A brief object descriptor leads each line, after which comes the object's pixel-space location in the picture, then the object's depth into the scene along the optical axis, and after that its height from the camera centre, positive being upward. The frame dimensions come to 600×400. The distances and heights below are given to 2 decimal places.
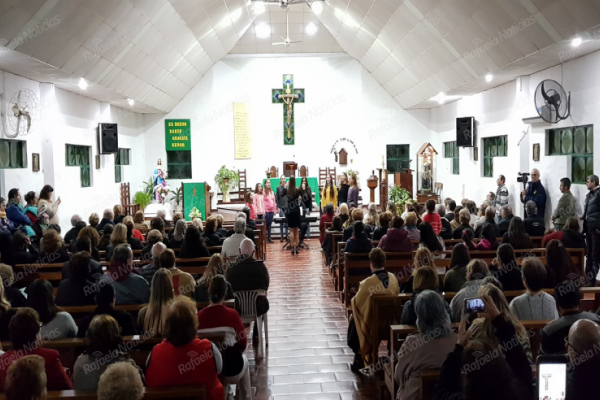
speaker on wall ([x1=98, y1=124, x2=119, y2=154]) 14.51 +1.25
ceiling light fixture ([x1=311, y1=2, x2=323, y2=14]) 15.58 +4.85
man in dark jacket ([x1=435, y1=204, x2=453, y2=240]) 8.19 -0.72
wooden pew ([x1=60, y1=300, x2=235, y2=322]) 4.46 -0.95
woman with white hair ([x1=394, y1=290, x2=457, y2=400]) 3.40 -0.97
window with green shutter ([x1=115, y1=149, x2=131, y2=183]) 16.81 +0.77
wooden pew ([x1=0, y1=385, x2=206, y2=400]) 2.72 -0.99
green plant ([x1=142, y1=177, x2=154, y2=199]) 18.45 -0.02
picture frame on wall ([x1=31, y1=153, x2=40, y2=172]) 10.78 +0.51
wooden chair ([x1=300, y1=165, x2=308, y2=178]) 18.89 +0.38
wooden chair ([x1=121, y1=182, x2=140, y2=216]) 16.91 -0.41
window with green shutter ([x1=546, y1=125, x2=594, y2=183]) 9.32 +0.50
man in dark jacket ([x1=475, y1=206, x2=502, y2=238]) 7.44 -0.52
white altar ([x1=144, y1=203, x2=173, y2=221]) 15.72 -0.63
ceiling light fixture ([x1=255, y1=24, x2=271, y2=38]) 17.50 +4.74
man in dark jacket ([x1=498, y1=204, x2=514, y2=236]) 7.80 -0.55
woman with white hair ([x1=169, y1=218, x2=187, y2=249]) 7.60 -0.66
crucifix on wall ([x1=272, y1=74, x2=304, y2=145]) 19.27 +2.79
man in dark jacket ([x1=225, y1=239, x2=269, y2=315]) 5.62 -0.93
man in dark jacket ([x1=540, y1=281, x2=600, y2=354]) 3.20 -0.82
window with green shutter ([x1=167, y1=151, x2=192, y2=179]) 19.47 +0.73
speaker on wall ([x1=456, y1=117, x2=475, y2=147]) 14.90 +1.24
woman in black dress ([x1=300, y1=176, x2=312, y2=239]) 12.93 -0.35
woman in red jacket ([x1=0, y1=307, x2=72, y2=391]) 3.05 -0.86
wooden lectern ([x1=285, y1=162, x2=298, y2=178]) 19.00 +0.51
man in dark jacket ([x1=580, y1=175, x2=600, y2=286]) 7.80 -0.67
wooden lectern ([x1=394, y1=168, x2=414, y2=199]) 16.97 +0.00
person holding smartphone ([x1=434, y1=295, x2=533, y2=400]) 2.19 -0.78
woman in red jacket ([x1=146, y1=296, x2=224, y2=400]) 3.05 -0.91
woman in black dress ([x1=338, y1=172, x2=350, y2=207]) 14.79 -0.27
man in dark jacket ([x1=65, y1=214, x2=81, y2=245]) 8.00 -0.66
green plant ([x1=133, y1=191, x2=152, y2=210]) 17.73 -0.42
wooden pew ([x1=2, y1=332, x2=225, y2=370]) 3.57 -0.99
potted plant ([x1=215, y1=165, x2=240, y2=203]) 18.42 +0.14
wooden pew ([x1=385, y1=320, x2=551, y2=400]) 3.66 -1.09
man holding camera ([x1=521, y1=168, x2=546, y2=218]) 10.52 -0.28
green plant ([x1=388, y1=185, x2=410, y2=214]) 15.49 -0.37
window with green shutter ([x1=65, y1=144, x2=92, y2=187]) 13.05 +0.67
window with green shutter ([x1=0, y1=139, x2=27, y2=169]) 9.63 +0.62
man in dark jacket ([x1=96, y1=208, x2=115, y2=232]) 8.65 -0.48
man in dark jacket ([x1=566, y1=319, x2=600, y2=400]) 2.50 -0.83
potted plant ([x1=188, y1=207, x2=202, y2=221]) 13.12 -0.66
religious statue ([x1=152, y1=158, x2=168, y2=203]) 16.72 +0.09
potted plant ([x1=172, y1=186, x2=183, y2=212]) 18.86 -0.38
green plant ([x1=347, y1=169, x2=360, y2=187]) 18.04 +0.27
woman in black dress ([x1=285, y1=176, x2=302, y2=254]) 11.86 -0.61
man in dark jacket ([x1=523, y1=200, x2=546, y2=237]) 7.97 -0.68
